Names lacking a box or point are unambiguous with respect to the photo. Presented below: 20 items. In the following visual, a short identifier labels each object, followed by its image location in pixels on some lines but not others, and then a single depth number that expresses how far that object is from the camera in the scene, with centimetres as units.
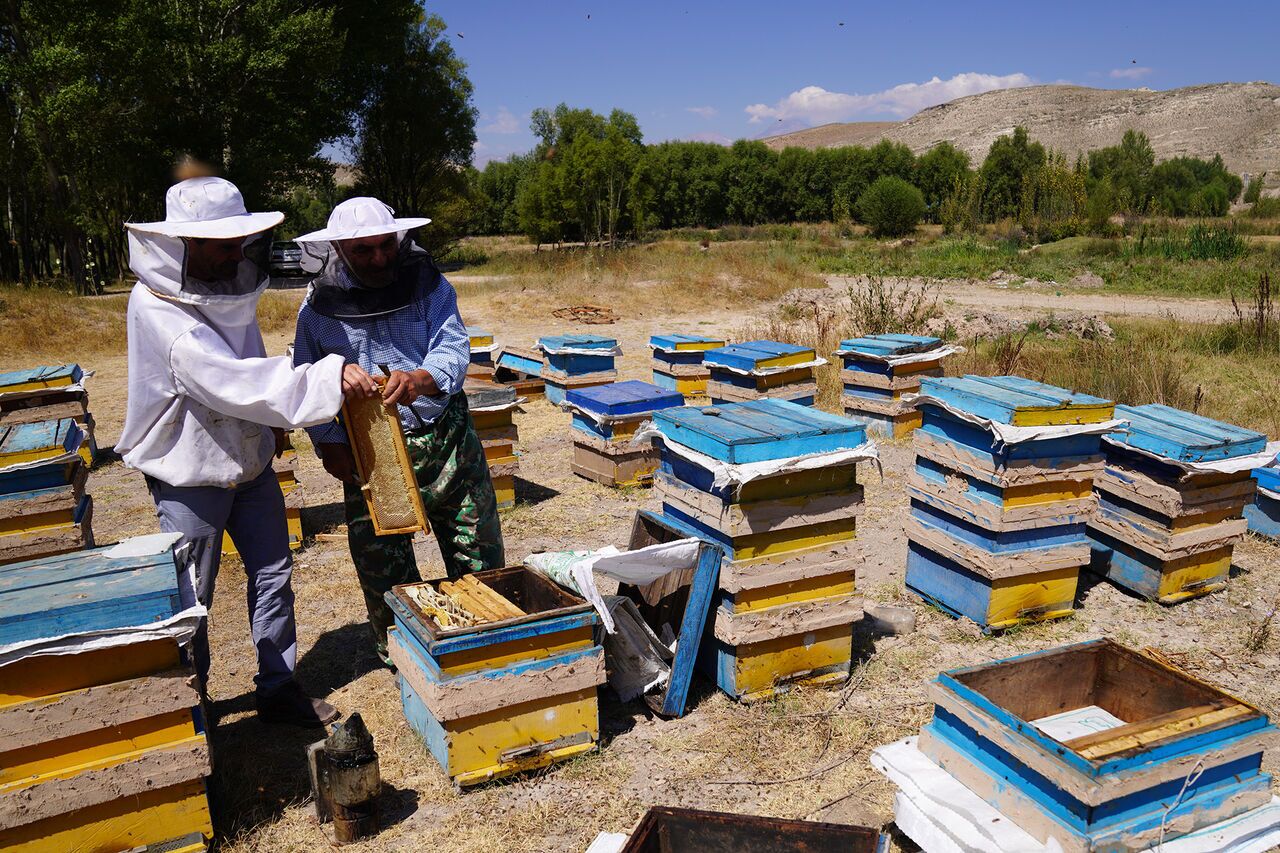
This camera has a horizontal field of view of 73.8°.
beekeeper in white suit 270
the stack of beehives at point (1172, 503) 414
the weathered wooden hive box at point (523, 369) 907
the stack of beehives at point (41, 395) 635
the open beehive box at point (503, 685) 271
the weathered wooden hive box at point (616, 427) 627
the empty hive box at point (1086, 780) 208
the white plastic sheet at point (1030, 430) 366
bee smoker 258
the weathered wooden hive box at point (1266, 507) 514
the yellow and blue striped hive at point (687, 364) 856
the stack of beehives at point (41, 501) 397
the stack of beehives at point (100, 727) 219
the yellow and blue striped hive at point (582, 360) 836
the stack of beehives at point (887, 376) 722
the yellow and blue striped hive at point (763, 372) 730
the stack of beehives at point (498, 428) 574
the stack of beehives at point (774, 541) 320
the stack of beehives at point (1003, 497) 380
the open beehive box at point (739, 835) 220
